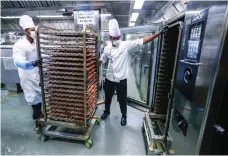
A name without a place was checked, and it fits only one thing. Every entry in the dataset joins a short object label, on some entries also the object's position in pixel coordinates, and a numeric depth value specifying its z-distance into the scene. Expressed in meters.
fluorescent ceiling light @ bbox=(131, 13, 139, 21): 5.76
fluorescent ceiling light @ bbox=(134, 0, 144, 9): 3.87
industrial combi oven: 0.67
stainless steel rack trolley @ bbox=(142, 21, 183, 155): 1.73
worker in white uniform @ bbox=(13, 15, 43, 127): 2.10
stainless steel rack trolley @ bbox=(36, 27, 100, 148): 1.81
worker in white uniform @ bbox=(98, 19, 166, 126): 2.23
